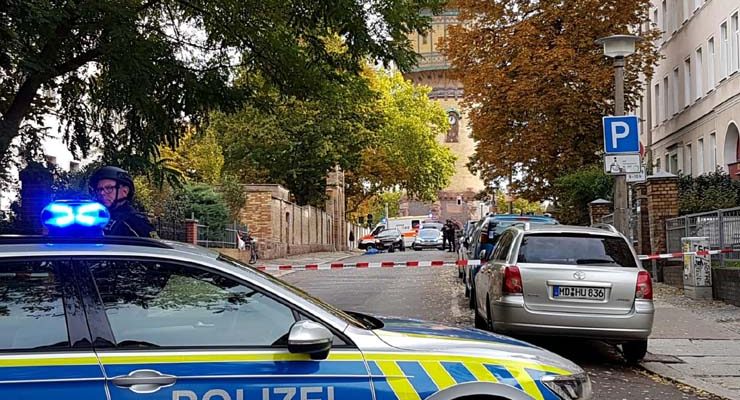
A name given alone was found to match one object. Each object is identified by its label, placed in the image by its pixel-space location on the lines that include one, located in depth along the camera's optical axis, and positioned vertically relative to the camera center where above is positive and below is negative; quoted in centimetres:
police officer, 632 +24
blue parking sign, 1278 +131
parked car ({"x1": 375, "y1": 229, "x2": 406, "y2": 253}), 5428 -79
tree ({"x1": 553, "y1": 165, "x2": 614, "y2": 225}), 2744 +107
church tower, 9544 +916
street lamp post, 1324 +208
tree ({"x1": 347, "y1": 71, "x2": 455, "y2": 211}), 5697 +503
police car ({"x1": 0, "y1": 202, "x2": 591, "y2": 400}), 390 -52
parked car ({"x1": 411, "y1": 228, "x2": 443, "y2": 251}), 5550 -84
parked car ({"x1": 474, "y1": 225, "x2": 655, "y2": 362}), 937 -76
